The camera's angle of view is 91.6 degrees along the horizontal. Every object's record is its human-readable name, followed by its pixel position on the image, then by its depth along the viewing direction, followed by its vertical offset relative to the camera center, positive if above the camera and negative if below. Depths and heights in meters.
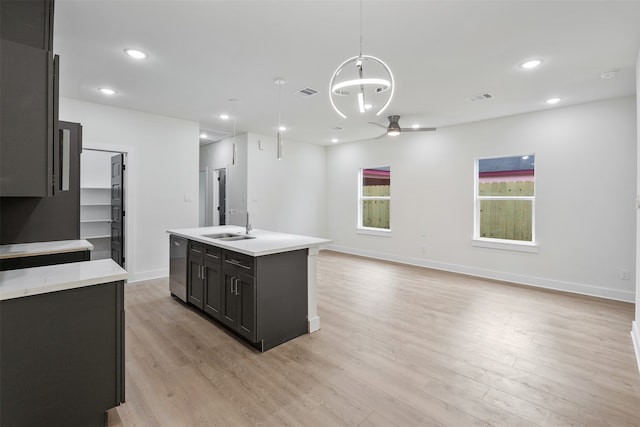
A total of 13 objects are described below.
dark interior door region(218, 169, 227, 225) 7.52 +0.39
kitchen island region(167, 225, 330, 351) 2.71 -0.70
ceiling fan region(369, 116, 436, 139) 4.77 +1.32
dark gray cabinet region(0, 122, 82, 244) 2.90 -0.04
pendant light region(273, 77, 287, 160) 3.40 +1.52
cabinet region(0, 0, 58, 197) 1.49 +0.44
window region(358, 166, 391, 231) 7.01 +0.33
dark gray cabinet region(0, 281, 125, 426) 1.50 -0.77
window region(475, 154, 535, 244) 5.02 +0.25
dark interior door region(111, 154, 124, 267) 4.93 +0.02
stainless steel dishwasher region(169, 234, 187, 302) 3.79 -0.71
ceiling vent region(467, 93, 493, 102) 4.07 +1.56
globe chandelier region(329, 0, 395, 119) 1.70 +1.50
